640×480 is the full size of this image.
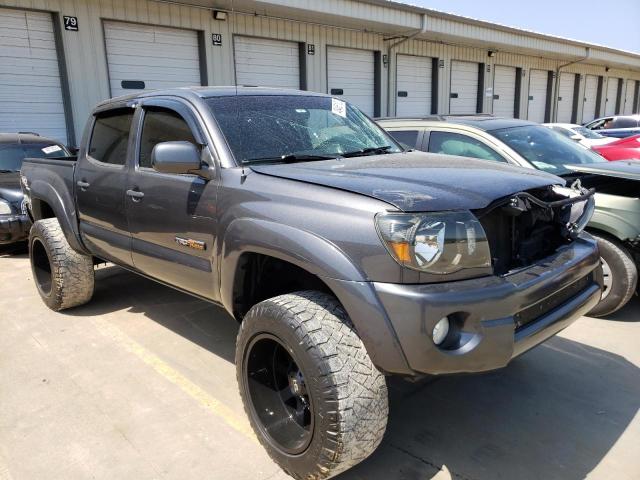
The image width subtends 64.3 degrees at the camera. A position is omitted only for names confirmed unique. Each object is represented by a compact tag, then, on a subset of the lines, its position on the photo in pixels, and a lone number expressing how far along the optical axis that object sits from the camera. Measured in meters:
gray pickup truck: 2.10
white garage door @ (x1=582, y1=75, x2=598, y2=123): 29.62
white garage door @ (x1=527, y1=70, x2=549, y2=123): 24.83
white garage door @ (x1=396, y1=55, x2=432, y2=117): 18.00
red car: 8.84
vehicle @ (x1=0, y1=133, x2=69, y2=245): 6.53
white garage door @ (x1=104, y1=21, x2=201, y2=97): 11.37
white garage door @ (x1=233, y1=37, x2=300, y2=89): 13.48
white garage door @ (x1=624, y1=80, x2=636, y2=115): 34.47
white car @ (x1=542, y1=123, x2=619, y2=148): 11.61
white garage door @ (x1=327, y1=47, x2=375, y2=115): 15.78
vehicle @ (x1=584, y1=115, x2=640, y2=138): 15.02
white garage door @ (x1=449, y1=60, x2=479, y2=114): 20.31
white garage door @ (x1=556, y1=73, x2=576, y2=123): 27.31
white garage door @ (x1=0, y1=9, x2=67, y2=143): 10.02
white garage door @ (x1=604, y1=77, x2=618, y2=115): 31.98
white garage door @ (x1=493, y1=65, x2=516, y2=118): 22.56
